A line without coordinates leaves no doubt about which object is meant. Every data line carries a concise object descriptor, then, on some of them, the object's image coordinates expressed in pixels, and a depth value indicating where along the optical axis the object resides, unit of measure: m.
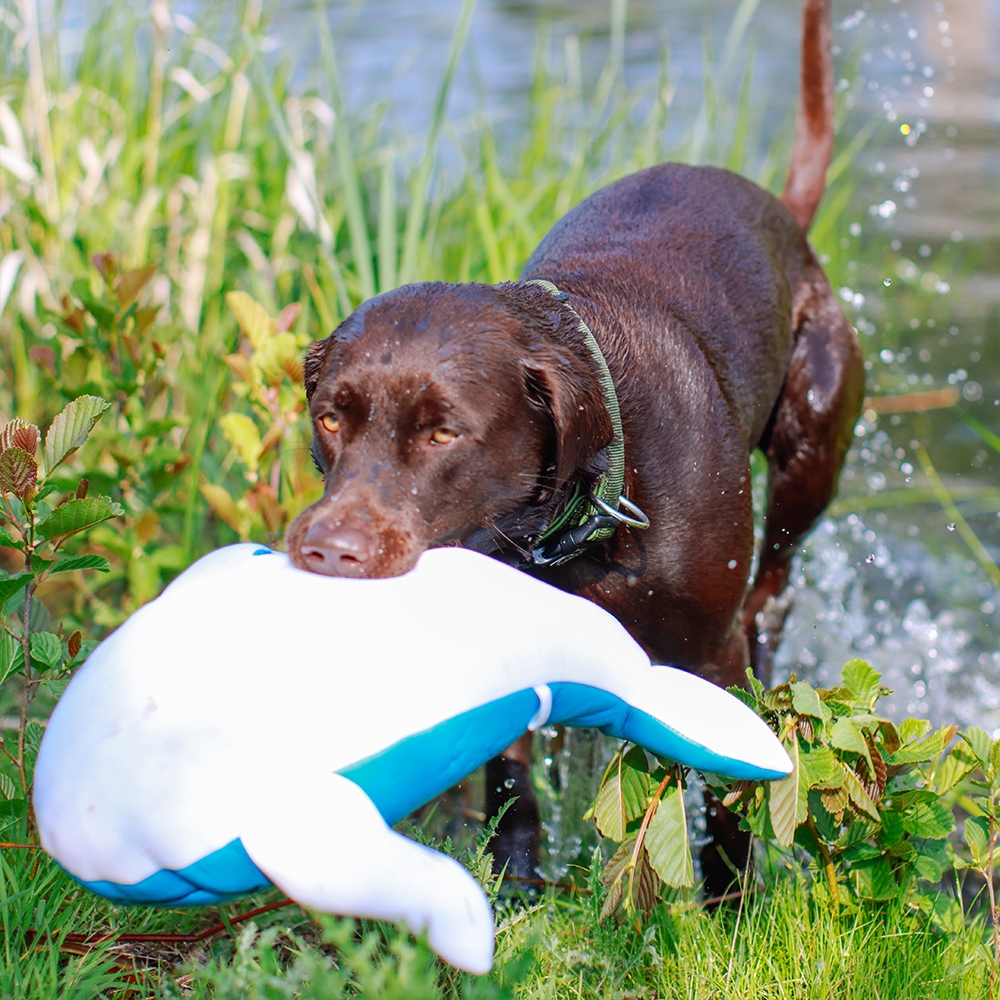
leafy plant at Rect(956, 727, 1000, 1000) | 2.55
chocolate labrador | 2.58
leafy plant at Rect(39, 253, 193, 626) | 2.89
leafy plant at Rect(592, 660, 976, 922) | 2.52
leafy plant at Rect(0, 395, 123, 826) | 2.52
